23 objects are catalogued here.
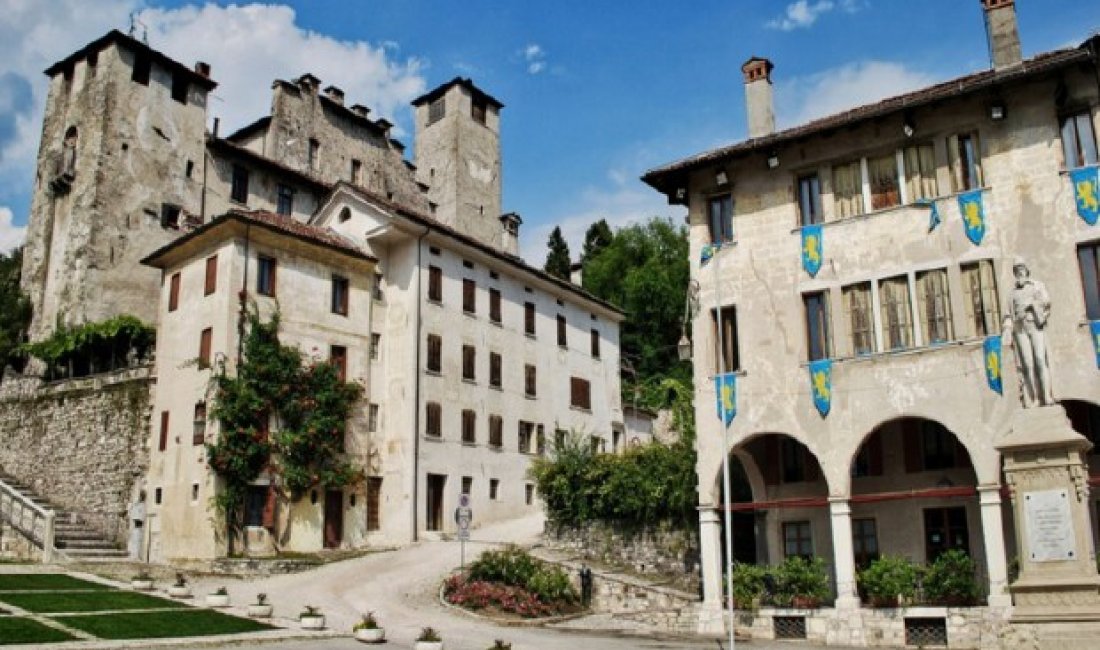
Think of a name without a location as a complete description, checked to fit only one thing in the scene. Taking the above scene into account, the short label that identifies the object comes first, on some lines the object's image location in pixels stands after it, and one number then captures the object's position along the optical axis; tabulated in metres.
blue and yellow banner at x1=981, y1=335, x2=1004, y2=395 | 21.61
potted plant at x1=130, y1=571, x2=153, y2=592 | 25.19
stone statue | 14.74
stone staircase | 32.31
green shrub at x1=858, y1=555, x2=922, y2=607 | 21.62
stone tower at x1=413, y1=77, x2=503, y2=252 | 62.81
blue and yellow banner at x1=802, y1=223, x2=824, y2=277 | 24.72
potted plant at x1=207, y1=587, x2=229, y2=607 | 22.83
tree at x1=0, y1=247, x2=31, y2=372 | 44.53
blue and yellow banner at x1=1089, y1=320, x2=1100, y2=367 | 20.58
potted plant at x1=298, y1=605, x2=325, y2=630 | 20.69
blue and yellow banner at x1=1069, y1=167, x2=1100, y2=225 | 21.36
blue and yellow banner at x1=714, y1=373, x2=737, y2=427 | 24.94
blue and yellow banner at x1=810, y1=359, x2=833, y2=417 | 23.73
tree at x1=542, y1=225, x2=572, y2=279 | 73.62
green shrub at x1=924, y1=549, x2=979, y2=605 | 21.12
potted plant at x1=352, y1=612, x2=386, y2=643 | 19.53
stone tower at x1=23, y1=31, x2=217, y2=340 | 43.69
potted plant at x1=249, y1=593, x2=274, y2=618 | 21.88
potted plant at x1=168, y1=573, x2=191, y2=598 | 24.33
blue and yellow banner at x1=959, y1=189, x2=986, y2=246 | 22.62
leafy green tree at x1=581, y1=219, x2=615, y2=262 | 80.06
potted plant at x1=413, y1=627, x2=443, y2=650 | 18.16
